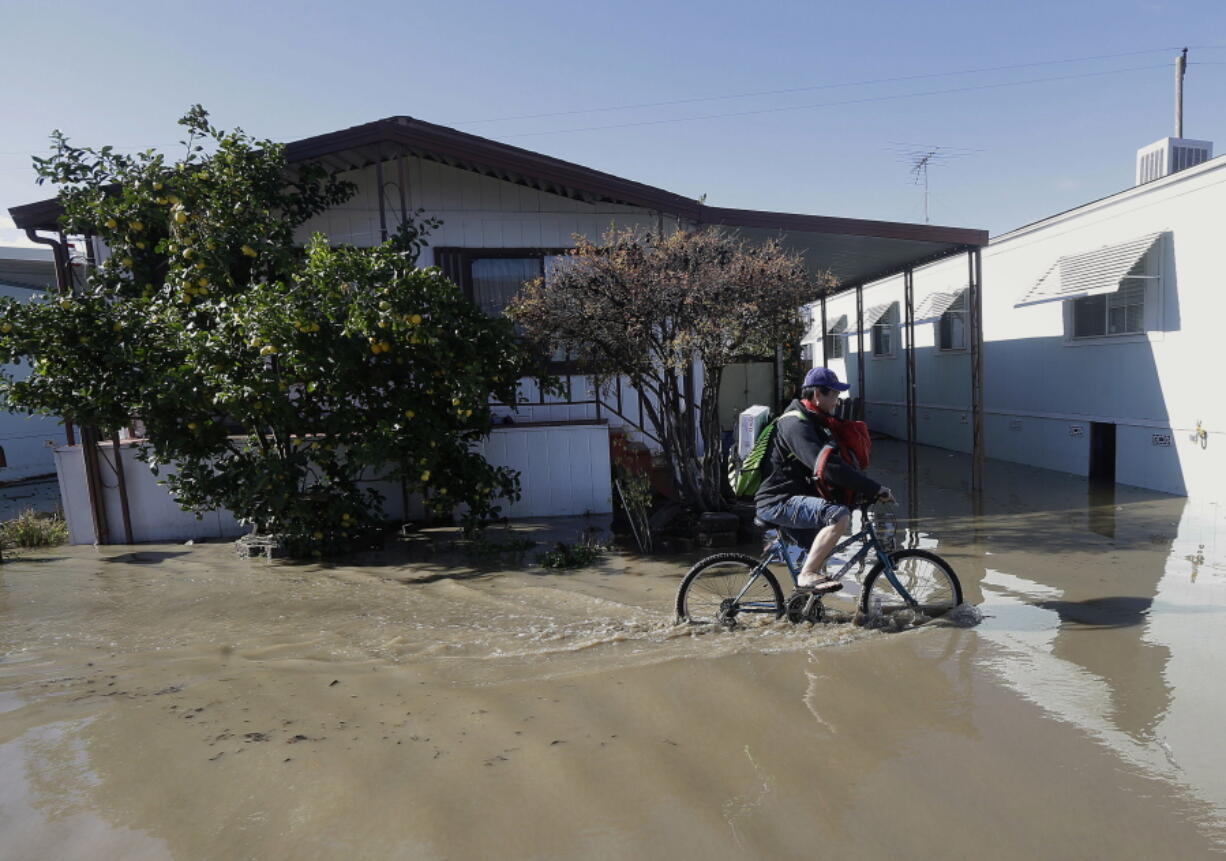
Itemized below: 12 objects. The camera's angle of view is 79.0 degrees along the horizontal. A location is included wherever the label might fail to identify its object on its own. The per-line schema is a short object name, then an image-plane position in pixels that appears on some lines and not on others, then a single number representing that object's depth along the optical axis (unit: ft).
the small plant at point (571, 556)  23.06
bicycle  16.24
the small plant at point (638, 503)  24.82
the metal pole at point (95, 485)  28.30
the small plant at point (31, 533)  28.66
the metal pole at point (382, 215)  27.55
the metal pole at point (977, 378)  33.83
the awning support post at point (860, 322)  50.31
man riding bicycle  15.15
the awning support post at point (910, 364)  41.63
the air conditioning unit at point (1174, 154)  41.45
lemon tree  22.31
